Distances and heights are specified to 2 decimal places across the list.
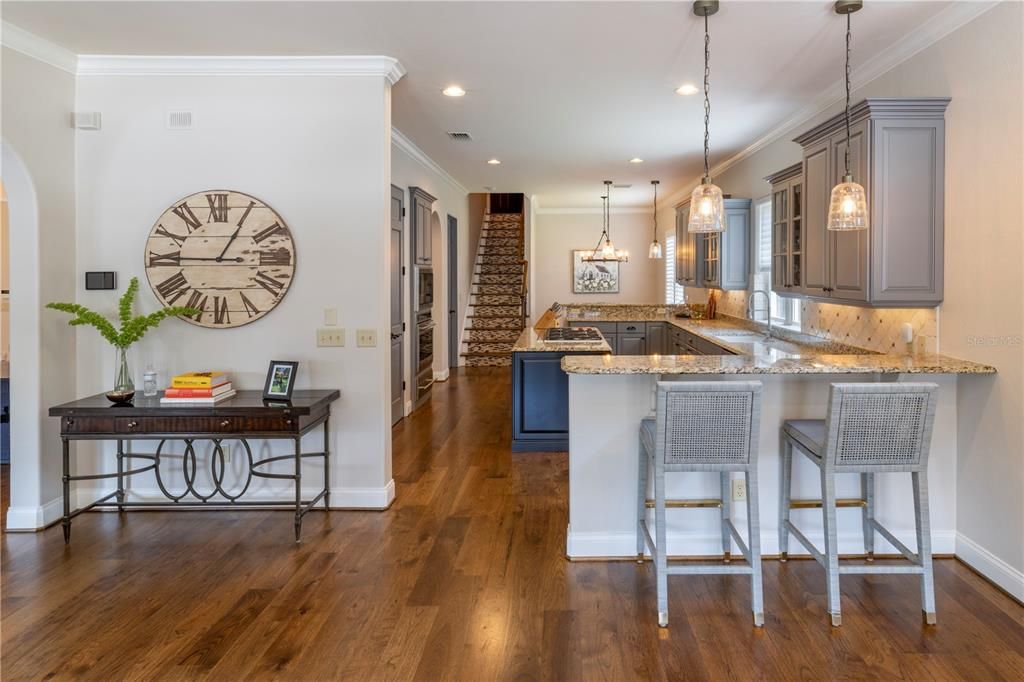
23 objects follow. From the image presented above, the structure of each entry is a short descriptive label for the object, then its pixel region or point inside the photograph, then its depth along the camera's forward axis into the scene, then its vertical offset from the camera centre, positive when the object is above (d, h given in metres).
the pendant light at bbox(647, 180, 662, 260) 9.60 +0.98
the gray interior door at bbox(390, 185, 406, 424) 6.53 +0.15
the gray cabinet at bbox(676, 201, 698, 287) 8.23 +0.87
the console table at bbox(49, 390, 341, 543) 3.77 -0.53
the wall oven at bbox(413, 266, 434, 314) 7.53 +0.36
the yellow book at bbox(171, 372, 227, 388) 3.89 -0.32
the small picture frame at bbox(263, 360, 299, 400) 3.95 -0.32
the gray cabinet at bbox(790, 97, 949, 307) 3.57 +0.64
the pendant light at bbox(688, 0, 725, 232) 3.08 +0.50
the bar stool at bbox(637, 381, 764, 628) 2.87 -0.48
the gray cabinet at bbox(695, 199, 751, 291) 7.05 +0.75
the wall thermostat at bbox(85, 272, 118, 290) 4.21 +0.24
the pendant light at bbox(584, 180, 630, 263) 9.77 +1.44
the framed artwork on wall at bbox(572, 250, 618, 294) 12.97 +0.87
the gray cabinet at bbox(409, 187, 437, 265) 7.17 +1.02
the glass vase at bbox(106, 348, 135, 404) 3.83 -0.35
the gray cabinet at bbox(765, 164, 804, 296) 4.97 +0.69
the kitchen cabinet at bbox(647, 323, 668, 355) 8.73 -0.14
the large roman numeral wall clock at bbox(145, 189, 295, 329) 4.22 +0.39
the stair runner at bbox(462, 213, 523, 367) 11.11 +0.47
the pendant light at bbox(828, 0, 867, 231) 3.03 +0.50
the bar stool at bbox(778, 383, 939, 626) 2.85 -0.49
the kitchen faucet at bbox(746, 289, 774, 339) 6.20 +0.20
